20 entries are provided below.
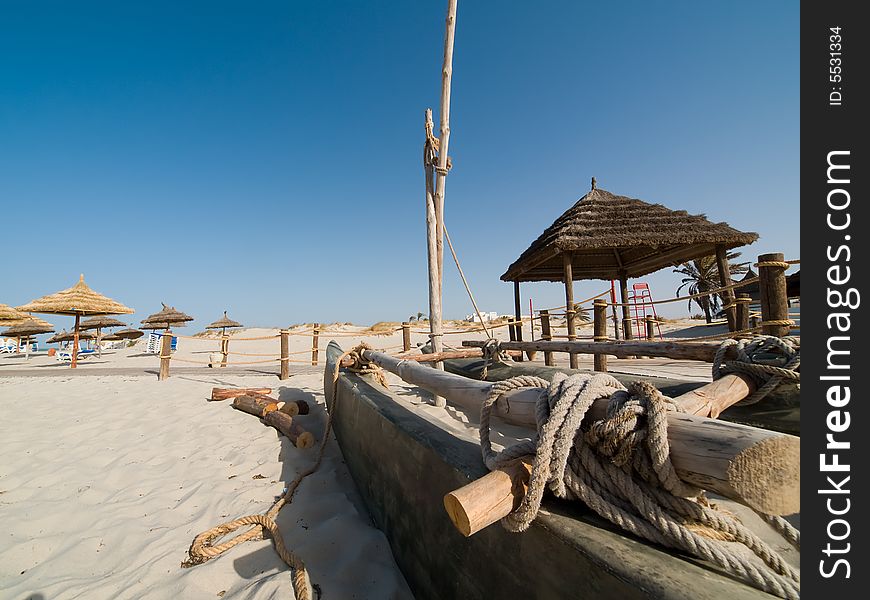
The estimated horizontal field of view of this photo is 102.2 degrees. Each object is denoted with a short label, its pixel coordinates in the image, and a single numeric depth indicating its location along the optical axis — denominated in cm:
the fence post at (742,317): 516
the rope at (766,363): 148
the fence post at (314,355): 947
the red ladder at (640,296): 1293
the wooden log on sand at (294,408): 404
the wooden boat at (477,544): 68
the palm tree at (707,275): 1748
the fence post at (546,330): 685
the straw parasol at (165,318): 1587
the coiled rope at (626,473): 75
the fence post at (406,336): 734
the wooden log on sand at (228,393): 479
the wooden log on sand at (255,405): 399
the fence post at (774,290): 271
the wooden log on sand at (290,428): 318
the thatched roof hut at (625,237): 645
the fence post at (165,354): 673
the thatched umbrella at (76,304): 1025
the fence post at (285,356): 693
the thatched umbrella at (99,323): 1742
